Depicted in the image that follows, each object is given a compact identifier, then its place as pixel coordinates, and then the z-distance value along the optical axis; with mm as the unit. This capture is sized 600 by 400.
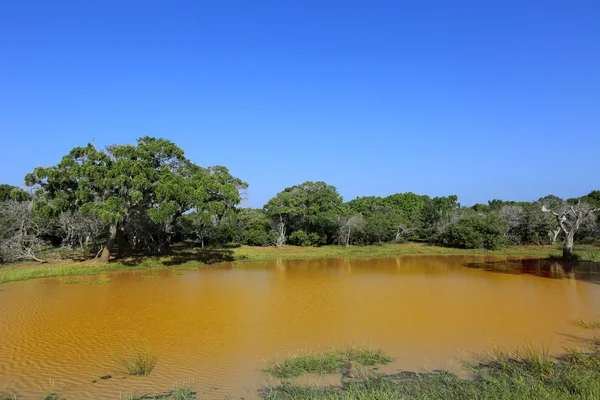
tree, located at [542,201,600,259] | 22803
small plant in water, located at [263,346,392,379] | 6984
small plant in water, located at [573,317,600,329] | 10105
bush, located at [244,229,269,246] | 34062
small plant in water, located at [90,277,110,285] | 16531
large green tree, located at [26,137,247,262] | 19219
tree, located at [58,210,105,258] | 23359
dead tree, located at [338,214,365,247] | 33531
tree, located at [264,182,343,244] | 33938
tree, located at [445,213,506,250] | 30461
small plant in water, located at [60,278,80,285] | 16580
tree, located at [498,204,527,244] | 33250
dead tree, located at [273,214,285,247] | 33750
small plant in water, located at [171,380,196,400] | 5852
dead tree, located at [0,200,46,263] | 20797
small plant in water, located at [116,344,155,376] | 7078
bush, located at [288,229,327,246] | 34094
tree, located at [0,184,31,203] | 21641
